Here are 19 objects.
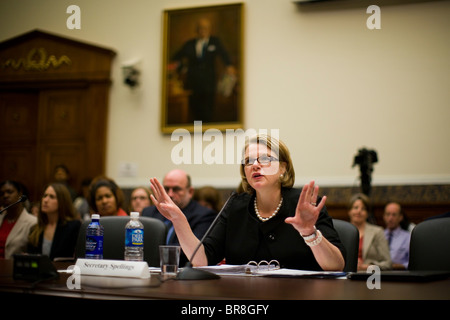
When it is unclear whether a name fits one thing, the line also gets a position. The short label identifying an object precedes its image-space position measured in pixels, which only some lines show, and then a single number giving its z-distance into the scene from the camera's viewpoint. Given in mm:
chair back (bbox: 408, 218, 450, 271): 2350
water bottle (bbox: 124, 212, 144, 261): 2541
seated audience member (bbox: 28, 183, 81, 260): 3984
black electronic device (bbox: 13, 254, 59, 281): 1692
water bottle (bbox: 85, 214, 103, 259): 2435
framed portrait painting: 7008
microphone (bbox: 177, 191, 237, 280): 1783
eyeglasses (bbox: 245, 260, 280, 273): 2107
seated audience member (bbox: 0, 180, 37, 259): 4275
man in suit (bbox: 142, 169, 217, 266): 3907
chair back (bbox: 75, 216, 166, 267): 2814
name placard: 1776
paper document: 1917
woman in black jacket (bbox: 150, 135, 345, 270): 2350
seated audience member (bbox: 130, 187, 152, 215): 5312
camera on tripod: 5992
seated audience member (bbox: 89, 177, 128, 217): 4297
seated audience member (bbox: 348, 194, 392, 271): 4816
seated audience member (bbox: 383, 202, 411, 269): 5336
